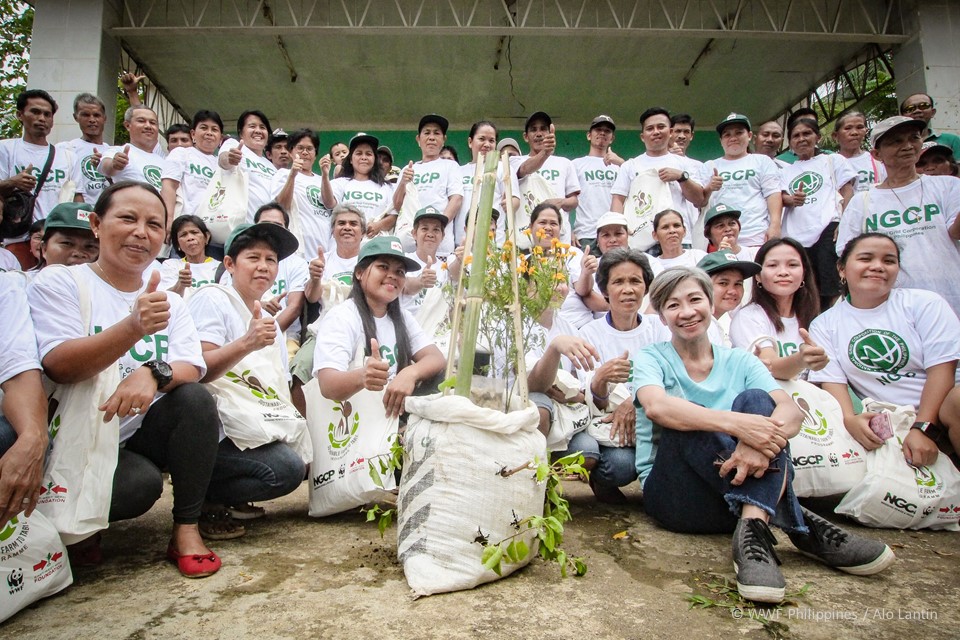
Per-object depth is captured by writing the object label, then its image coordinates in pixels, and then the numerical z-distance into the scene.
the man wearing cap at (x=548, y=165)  5.07
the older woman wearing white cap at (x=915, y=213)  3.81
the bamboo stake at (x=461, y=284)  2.23
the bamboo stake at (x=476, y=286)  2.10
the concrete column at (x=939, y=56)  7.16
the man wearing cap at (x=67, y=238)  2.96
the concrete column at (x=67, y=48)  6.97
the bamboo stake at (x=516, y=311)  2.17
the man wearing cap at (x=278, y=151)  5.88
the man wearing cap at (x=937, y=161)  4.73
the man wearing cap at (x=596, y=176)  5.78
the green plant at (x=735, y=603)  1.82
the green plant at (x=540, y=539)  1.94
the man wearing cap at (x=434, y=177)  5.27
